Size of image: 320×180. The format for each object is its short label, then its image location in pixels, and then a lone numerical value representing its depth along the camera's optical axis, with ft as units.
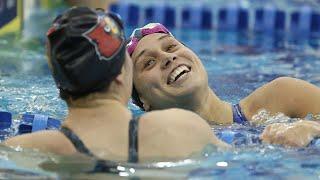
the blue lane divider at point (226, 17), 49.21
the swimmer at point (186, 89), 21.84
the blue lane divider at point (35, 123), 21.31
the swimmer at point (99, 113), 16.10
